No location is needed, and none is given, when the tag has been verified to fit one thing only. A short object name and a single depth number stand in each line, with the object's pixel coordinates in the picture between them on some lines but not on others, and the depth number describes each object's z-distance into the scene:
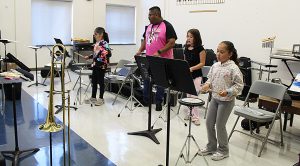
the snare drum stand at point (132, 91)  5.36
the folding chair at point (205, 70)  5.24
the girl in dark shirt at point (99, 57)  5.31
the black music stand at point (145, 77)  3.76
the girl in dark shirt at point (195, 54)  4.25
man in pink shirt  4.44
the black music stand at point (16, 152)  3.14
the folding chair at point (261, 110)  3.65
